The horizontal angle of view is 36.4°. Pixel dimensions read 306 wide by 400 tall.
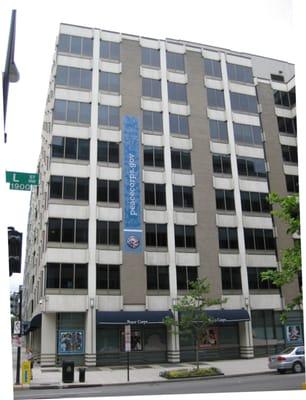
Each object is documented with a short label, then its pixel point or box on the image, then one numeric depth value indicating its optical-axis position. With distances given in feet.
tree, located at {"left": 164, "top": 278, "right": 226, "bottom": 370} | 52.70
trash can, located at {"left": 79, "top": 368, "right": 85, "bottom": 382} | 42.16
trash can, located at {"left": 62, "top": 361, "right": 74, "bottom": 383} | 41.81
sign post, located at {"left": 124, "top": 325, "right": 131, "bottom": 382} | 45.40
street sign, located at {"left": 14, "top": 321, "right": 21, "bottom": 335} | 43.14
